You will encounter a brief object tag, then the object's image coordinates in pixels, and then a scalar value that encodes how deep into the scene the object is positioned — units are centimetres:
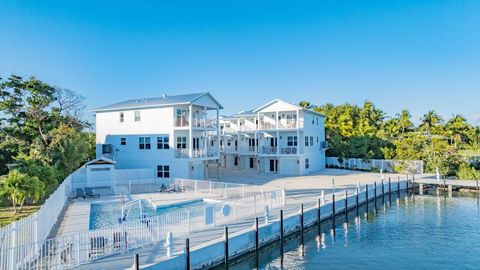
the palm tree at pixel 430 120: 5668
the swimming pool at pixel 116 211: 1873
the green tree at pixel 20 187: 1783
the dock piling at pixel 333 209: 2127
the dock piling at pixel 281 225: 1697
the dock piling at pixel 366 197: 2578
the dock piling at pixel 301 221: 1836
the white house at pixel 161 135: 3359
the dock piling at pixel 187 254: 1215
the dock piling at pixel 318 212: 2015
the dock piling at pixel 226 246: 1383
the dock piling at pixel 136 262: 1027
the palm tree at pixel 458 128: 5594
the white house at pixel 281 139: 3956
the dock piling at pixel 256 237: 1546
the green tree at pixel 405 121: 5750
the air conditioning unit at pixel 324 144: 4433
